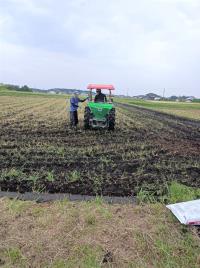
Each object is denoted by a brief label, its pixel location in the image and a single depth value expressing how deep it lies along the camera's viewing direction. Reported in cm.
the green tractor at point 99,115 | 681
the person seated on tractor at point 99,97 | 713
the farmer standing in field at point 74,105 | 738
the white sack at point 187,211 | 201
